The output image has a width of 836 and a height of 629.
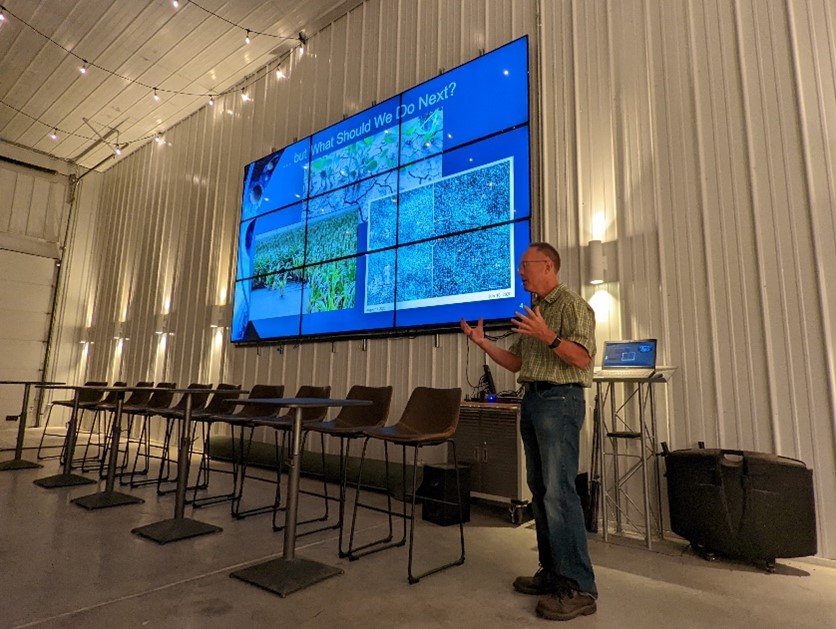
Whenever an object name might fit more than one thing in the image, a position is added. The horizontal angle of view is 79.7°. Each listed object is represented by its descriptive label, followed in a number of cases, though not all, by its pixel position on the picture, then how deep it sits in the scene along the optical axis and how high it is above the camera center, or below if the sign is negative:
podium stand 3.27 -0.34
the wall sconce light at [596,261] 3.76 +1.00
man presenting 2.11 -0.10
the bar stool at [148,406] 5.05 -0.21
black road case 2.71 -0.59
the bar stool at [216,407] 4.72 -0.18
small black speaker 3.59 -0.70
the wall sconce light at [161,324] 8.38 +1.07
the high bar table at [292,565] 2.39 -0.89
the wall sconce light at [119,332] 9.48 +1.03
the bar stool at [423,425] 2.72 -0.20
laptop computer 3.21 +0.24
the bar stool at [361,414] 3.29 -0.17
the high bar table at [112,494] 3.89 -0.86
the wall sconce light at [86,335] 10.49 +1.07
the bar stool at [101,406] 5.65 -0.23
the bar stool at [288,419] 3.68 -0.23
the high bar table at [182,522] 3.15 -0.88
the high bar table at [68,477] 4.64 -0.87
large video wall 4.45 +1.81
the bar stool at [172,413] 4.63 -0.24
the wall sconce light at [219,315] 7.24 +1.05
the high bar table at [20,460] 5.51 -0.83
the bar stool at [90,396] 6.59 -0.13
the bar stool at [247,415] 3.95 -0.23
